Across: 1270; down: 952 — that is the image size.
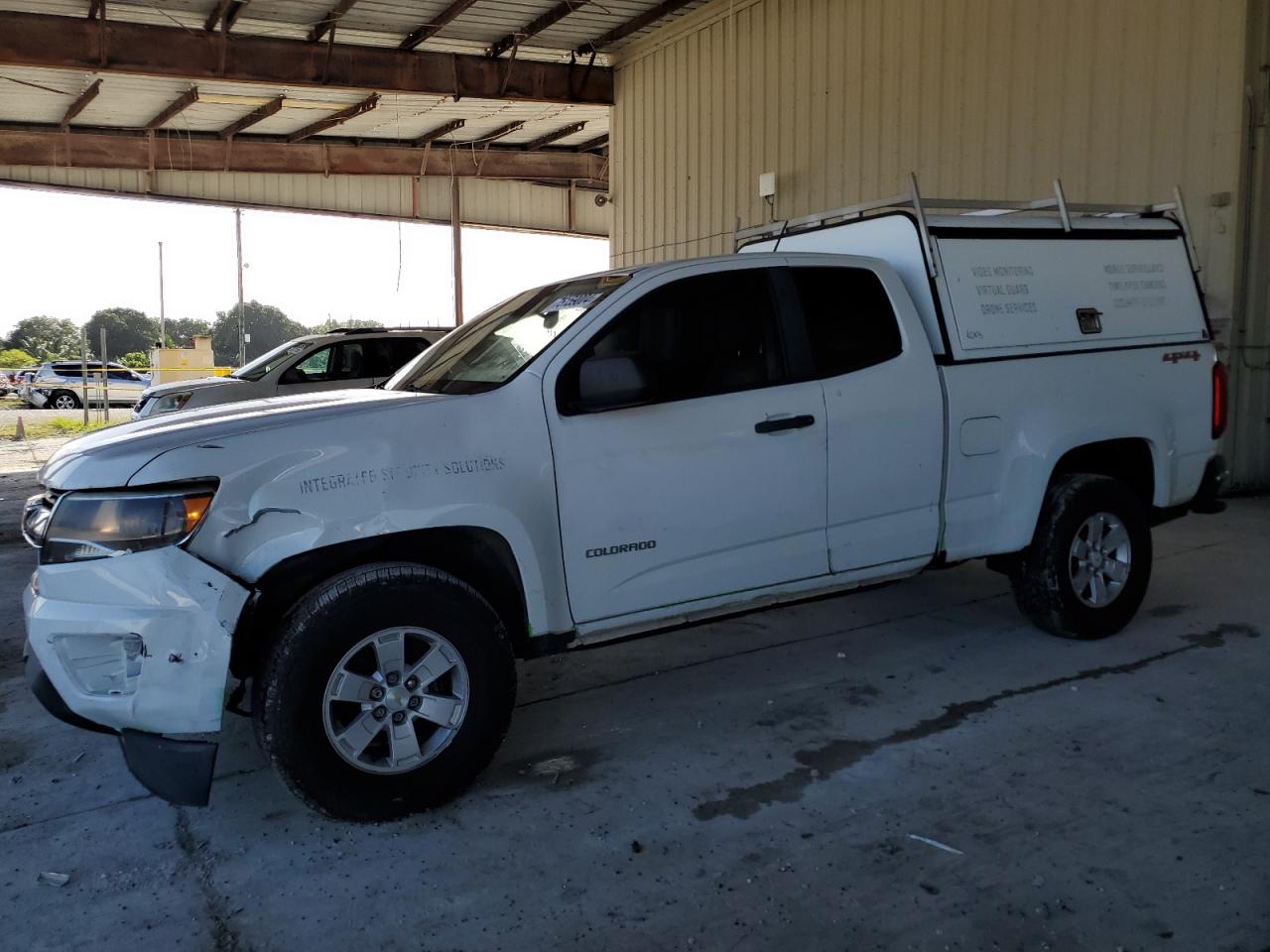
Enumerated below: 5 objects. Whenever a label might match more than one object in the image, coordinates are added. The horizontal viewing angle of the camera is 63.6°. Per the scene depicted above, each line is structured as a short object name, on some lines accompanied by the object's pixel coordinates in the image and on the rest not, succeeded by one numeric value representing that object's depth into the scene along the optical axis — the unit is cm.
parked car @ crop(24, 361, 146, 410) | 3312
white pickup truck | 325
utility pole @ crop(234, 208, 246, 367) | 3402
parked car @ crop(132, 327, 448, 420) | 1205
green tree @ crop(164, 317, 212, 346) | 10444
